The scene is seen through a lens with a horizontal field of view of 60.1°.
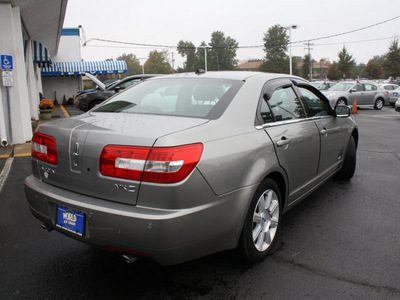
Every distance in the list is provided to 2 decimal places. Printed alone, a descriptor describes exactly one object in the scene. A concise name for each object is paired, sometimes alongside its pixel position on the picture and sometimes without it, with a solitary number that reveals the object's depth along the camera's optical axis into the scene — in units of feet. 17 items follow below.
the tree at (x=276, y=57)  272.72
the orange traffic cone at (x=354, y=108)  55.82
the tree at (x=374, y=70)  245.45
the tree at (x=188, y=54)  371.97
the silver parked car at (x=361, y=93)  59.54
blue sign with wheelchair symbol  25.12
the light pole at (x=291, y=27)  113.80
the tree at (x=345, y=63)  232.32
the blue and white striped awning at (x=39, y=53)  52.34
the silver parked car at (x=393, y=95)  70.71
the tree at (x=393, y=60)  195.72
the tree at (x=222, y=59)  312.50
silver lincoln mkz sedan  6.87
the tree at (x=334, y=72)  236.22
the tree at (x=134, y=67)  411.75
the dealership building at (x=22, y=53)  25.58
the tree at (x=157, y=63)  337.35
